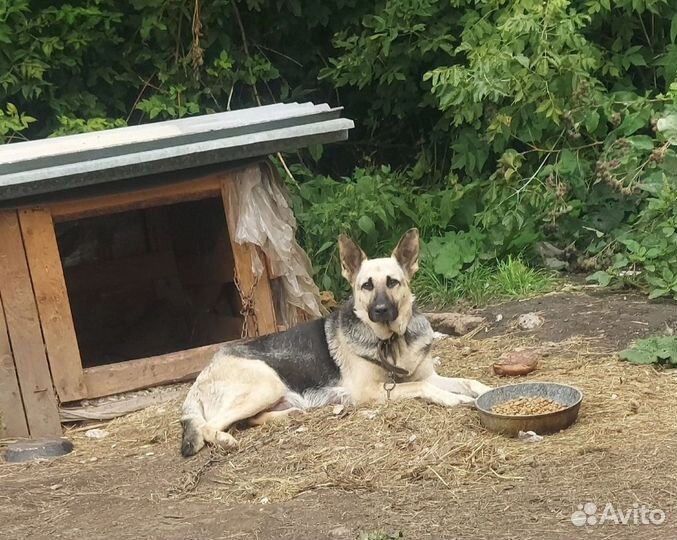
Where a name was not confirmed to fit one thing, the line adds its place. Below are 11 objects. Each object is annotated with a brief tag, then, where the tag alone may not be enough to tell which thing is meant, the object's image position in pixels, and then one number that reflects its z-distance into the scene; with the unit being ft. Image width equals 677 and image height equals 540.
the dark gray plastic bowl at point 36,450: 19.47
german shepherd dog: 19.29
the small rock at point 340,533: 13.50
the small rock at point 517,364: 20.33
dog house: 20.76
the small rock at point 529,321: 23.41
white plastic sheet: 22.12
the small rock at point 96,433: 20.75
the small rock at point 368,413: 18.39
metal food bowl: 16.48
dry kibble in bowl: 16.99
